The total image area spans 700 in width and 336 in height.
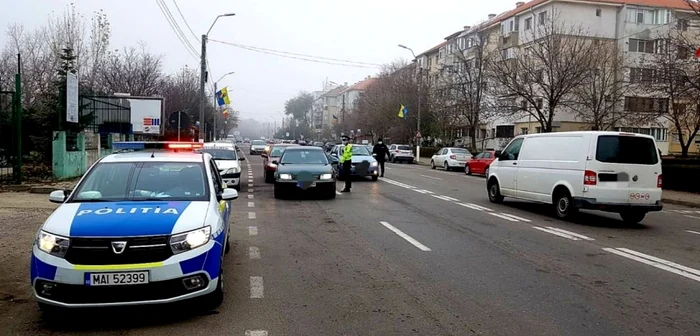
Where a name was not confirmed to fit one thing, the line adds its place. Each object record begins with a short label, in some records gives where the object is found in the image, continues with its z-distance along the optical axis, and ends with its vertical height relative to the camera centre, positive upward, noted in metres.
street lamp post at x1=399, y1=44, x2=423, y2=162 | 44.30 +5.53
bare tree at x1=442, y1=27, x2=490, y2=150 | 44.38 +5.24
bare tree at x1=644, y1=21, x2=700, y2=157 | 22.12 +3.12
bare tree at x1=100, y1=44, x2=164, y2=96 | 38.44 +4.47
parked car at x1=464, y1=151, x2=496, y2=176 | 29.72 -0.85
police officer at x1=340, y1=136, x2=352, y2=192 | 17.25 -0.58
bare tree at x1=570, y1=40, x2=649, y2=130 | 33.94 +3.69
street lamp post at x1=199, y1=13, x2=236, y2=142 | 30.22 +3.73
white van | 11.43 -0.50
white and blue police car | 4.76 -0.98
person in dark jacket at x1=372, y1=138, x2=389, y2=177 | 24.12 -0.27
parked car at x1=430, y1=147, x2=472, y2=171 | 34.84 -0.72
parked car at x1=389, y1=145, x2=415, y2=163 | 46.09 -0.72
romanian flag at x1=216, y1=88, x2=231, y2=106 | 43.00 +3.44
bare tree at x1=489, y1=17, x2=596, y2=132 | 32.25 +4.61
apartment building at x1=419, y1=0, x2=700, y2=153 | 47.44 +10.70
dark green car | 15.17 -0.90
